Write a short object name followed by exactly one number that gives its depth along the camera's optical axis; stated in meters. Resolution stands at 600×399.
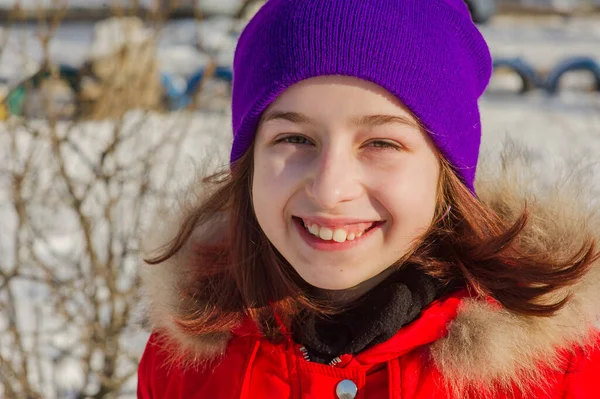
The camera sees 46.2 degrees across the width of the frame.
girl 1.50
